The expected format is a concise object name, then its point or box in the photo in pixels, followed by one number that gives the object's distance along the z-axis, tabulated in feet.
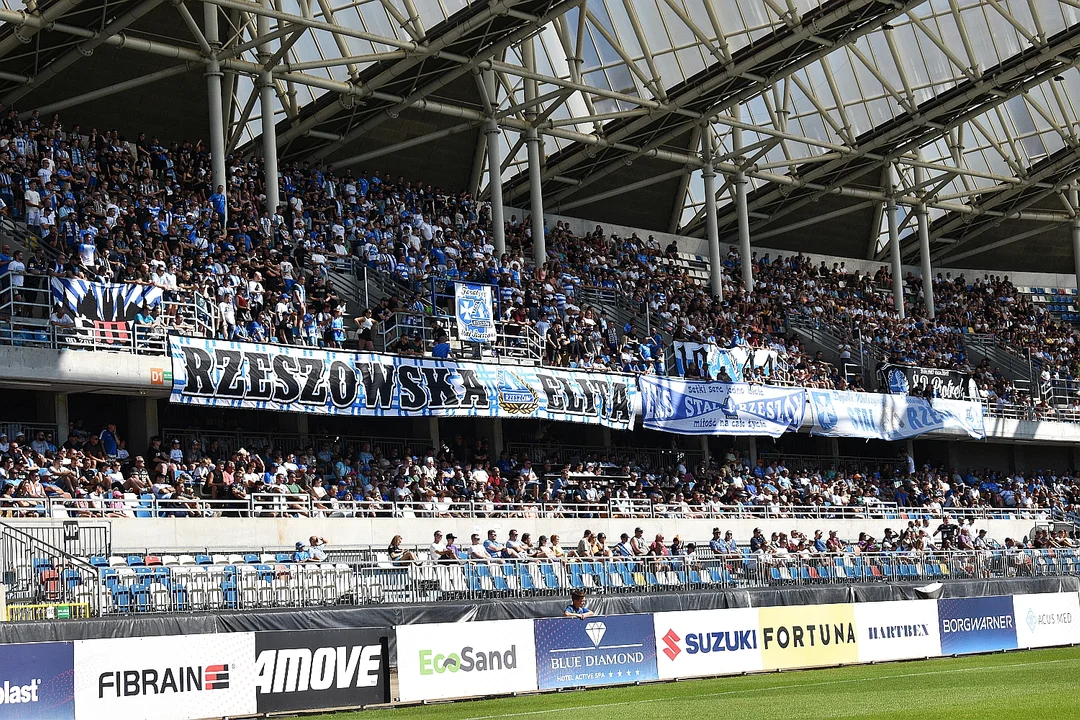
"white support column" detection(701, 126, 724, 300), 156.97
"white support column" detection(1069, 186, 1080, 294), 195.83
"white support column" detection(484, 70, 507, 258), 138.10
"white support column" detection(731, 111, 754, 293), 161.61
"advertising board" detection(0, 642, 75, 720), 53.36
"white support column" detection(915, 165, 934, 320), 182.91
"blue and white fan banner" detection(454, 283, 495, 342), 112.88
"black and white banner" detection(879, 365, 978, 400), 149.18
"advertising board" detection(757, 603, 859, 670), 80.79
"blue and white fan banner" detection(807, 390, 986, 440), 141.38
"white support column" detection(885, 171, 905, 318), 180.14
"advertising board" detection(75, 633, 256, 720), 56.08
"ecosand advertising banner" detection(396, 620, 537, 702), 65.77
